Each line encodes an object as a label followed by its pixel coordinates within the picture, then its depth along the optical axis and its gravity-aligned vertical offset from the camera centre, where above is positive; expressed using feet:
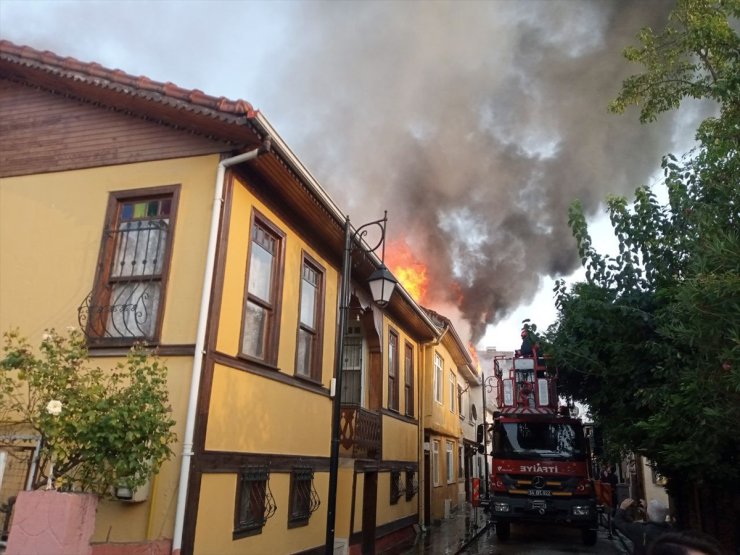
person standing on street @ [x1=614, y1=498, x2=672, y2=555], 12.68 -1.35
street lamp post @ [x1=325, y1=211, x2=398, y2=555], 22.26 +5.98
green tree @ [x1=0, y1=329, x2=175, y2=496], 17.33 +0.77
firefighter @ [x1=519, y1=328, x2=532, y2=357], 51.96 +9.66
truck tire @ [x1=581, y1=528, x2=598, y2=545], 50.86 -6.15
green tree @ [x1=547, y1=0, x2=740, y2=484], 17.69 +7.63
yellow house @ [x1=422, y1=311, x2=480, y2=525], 61.52 +3.96
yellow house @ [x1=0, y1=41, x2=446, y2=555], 22.45 +7.51
